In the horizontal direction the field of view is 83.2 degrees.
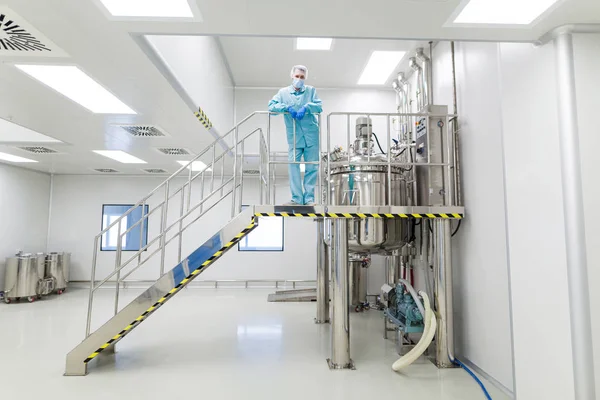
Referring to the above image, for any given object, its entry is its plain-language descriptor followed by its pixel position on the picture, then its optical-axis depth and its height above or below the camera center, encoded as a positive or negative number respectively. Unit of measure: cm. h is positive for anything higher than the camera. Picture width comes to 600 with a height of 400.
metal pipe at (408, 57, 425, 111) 526 +230
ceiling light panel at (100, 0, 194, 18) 236 +154
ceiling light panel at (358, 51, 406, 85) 611 +313
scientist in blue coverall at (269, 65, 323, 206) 430 +130
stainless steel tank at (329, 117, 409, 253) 416 +39
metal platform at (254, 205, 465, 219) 391 +17
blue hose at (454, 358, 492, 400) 328 -164
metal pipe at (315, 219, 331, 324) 593 -98
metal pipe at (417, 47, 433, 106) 512 +230
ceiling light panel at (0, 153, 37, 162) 717 +149
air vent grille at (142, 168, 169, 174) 888 +148
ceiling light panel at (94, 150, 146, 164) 688 +150
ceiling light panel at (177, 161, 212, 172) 809 +152
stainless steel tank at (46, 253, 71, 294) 837 -110
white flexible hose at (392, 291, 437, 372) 379 -131
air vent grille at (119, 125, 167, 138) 519 +151
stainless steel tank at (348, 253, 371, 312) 664 -112
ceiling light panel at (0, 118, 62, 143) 573 +155
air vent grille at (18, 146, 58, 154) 641 +148
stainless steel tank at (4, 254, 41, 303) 755 -120
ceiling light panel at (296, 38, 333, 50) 581 +319
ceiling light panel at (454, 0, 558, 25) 231 +152
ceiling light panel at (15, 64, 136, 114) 338 +155
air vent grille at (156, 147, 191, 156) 662 +151
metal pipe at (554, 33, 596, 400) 222 +2
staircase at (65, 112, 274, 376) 378 -74
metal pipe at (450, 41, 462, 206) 428 +111
